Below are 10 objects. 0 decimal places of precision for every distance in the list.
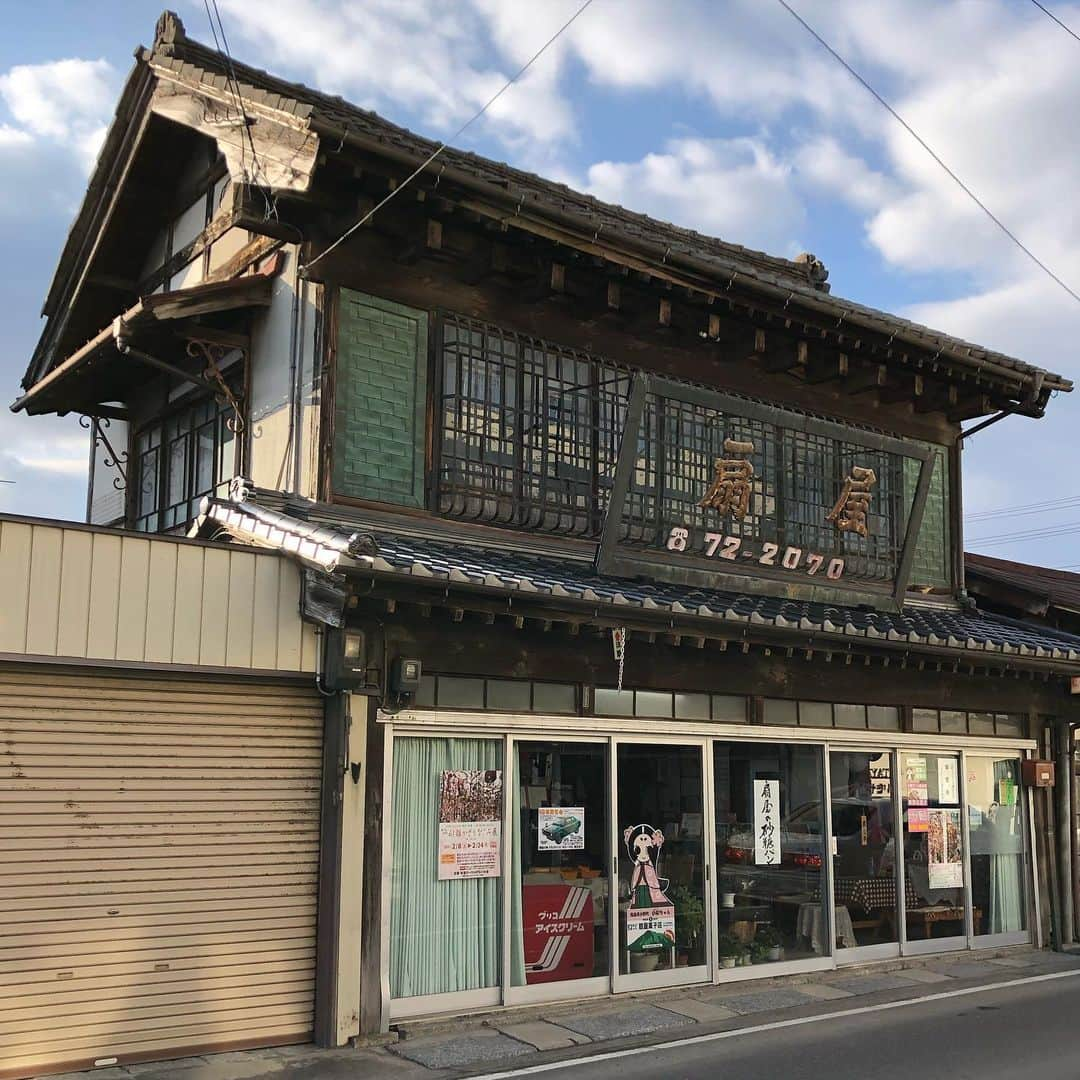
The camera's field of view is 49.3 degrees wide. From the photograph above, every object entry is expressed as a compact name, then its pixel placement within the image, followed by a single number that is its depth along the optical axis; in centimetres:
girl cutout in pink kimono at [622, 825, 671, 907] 1143
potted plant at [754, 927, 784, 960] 1252
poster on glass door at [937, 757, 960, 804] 1455
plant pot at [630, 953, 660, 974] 1132
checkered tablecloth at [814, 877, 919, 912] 1335
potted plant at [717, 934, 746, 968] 1213
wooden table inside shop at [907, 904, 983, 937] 1407
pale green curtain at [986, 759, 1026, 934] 1496
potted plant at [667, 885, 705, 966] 1173
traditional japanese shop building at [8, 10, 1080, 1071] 994
